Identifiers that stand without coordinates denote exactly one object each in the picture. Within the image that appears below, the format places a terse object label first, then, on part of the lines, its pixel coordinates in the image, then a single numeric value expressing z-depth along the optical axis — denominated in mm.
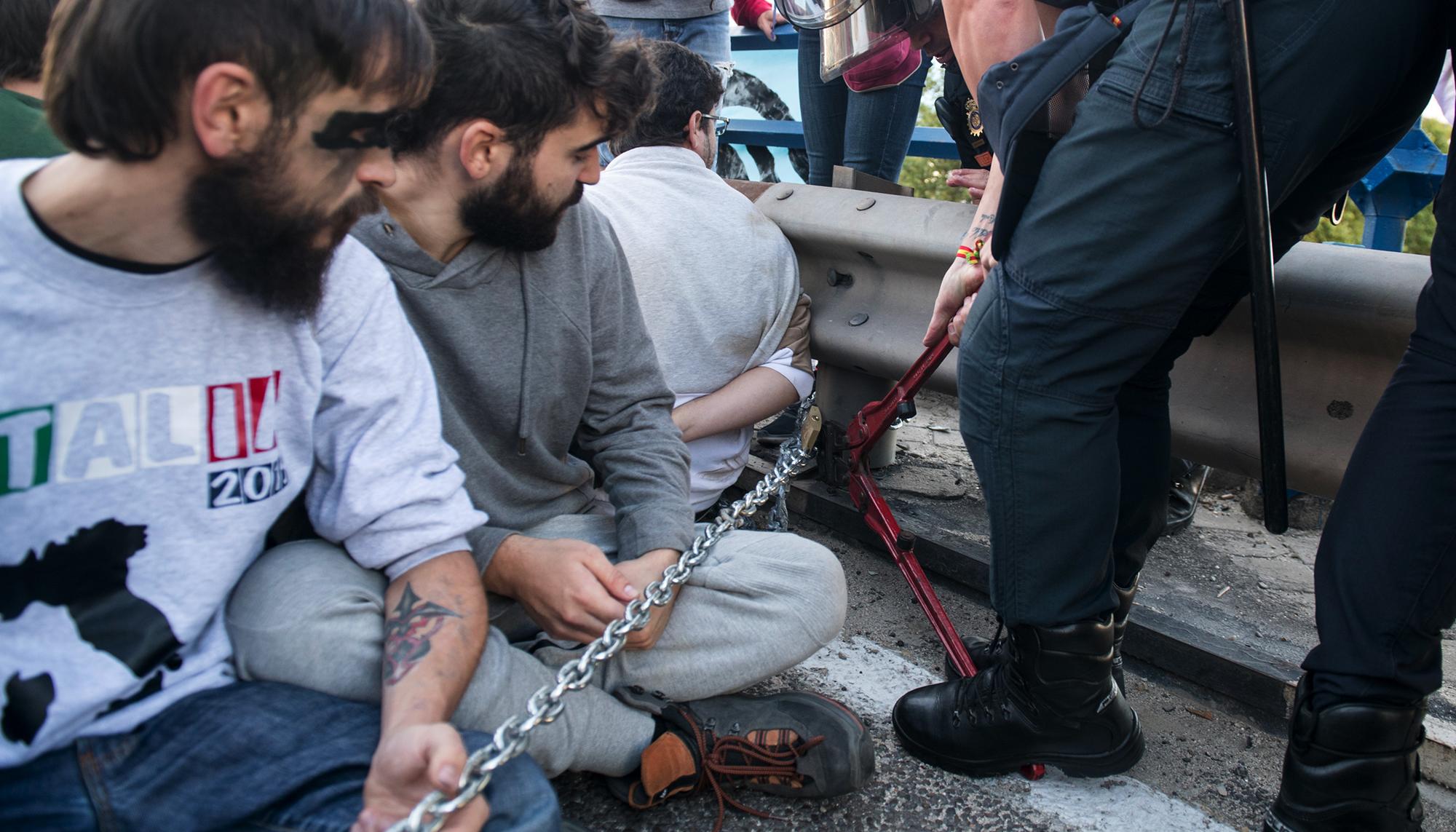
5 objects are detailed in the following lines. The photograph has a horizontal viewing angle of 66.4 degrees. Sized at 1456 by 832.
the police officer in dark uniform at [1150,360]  1710
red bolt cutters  2492
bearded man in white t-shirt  1350
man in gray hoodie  2016
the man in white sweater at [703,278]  3104
